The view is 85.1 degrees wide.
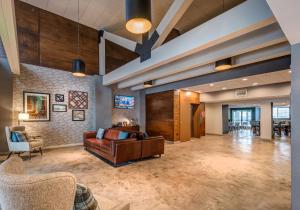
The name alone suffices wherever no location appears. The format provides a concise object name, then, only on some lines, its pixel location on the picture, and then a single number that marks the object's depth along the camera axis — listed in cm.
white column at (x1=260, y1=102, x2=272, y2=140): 907
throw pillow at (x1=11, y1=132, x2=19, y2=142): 500
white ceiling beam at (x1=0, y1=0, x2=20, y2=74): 244
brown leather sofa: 442
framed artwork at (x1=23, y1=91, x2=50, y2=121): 626
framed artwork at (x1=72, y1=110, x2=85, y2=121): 734
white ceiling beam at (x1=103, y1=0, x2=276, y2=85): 253
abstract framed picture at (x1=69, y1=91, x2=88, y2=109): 727
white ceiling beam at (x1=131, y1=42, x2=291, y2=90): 375
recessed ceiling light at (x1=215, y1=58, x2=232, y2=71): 439
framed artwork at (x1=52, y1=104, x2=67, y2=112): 684
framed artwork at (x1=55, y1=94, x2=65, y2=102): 690
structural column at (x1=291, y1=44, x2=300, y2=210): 209
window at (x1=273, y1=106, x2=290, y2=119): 1642
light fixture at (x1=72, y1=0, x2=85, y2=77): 498
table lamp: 563
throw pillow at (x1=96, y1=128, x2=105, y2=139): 639
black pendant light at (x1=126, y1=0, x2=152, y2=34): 190
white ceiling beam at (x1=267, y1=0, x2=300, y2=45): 148
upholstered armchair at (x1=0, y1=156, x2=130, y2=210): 86
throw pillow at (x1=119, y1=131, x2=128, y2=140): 512
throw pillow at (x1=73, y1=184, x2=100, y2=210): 113
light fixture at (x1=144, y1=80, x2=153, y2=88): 762
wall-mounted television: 897
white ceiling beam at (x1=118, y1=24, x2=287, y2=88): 312
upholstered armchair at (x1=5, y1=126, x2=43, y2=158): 498
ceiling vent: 831
